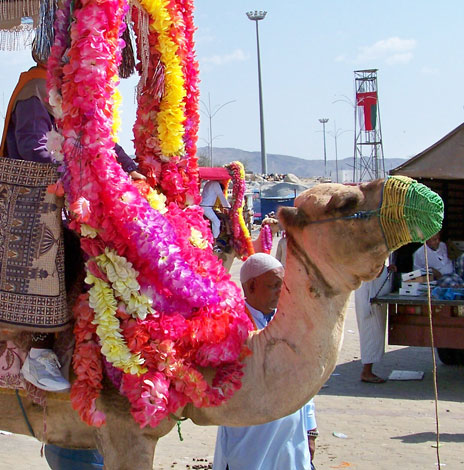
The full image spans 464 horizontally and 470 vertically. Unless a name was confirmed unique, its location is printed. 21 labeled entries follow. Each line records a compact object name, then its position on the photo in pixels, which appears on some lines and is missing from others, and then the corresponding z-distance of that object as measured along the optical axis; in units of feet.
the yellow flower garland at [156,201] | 13.60
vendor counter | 29.45
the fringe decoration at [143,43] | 14.60
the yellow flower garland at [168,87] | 14.46
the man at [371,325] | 31.24
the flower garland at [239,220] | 44.86
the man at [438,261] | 31.91
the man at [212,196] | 45.83
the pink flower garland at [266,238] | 34.94
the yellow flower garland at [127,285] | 12.09
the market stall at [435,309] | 29.48
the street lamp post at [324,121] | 324.35
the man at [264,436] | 14.12
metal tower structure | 155.53
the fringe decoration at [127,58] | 15.81
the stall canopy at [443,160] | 31.19
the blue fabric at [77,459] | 14.96
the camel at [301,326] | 11.12
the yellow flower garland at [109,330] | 11.79
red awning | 47.93
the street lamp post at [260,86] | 152.05
